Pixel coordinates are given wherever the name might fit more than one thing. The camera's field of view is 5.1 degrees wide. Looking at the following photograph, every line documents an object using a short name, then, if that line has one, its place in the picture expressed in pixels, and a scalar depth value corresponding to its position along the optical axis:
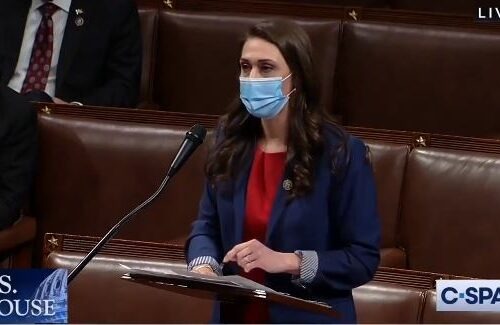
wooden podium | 12.92
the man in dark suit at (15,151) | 14.58
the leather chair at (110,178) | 14.60
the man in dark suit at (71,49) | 15.23
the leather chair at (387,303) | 13.60
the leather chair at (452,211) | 14.35
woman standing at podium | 13.34
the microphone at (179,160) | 13.10
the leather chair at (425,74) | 15.21
